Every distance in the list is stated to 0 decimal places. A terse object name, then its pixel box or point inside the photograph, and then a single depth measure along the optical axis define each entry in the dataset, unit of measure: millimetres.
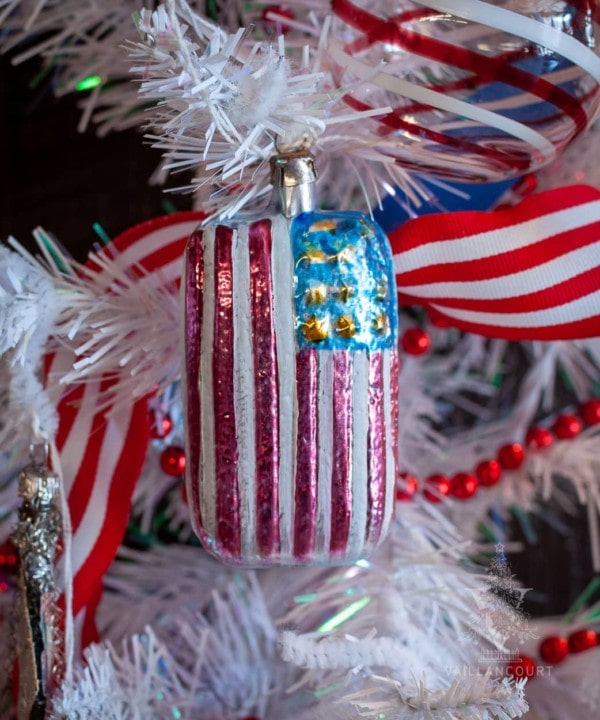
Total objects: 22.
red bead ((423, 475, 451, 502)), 652
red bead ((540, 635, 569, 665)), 626
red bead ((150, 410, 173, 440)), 588
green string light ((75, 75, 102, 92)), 627
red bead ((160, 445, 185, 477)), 608
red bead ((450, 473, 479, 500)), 654
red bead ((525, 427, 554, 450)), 665
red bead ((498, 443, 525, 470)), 664
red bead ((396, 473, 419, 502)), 609
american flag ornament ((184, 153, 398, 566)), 373
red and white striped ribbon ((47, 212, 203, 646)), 517
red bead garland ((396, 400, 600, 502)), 655
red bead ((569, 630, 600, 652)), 629
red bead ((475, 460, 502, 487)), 659
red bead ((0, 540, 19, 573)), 597
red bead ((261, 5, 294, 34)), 553
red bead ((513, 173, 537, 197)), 601
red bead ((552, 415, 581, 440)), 658
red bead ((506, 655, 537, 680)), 395
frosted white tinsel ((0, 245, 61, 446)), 457
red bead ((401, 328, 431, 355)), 652
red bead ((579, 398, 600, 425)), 667
